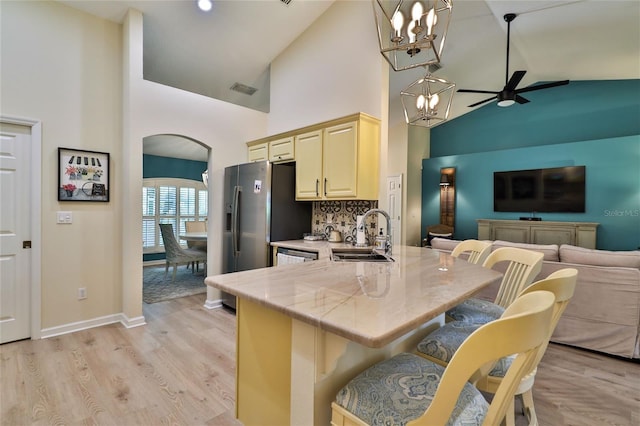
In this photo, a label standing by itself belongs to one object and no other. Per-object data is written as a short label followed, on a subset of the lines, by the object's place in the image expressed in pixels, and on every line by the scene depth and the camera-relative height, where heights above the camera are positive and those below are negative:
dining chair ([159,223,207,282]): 5.04 -0.72
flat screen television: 5.98 +0.47
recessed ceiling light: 3.30 +2.28
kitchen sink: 1.99 -0.33
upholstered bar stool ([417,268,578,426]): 1.13 -0.61
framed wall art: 3.04 +0.35
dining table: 5.15 -0.48
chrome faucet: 2.17 -0.25
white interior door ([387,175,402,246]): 7.13 +0.17
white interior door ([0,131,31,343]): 2.78 -0.27
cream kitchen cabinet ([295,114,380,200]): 3.05 +0.55
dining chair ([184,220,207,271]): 5.94 -0.39
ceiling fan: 3.82 +1.67
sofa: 2.55 -0.79
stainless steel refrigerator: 3.42 -0.04
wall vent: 4.85 +2.01
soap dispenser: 2.23 -0.23
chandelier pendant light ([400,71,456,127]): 2.92 +1.02
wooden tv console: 5.73 -0.40
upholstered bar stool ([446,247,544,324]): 1.71 -0.46
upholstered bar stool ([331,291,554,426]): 0.71 -0.57
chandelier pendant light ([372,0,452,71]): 1.35 +0.86
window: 6.60 +0.10
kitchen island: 0.92 -0.33
